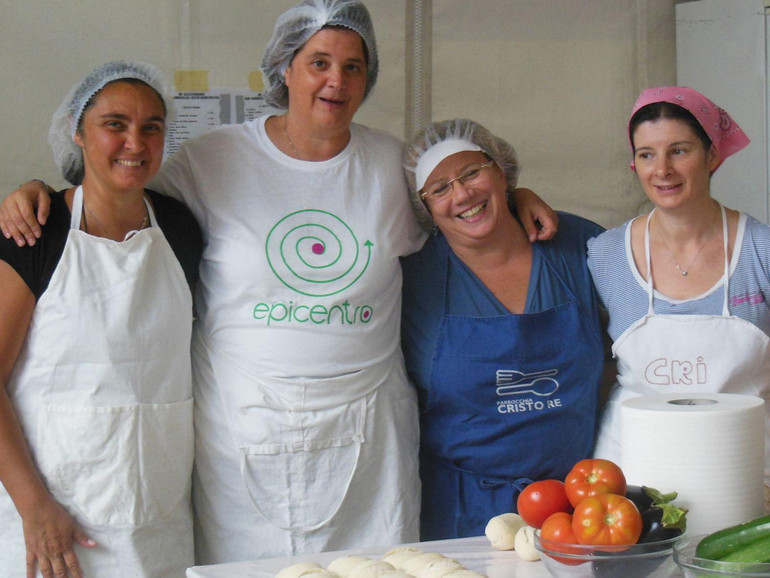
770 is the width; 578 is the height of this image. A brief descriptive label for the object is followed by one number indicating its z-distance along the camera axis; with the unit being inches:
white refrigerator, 131.3
